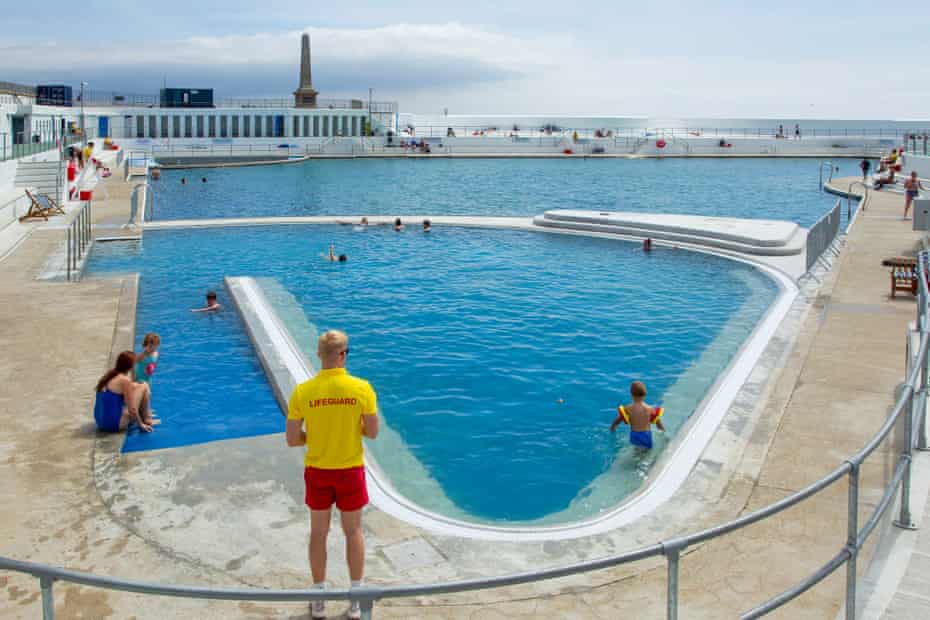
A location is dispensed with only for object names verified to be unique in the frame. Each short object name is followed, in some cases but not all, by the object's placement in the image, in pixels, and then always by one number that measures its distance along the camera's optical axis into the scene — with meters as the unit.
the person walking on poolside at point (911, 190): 24.23
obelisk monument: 83.62
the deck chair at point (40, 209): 24.61
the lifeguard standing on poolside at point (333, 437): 4.84
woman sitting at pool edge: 7.95
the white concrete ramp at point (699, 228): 20.78
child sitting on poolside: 9.89
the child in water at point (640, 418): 8.92
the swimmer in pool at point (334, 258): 20.02
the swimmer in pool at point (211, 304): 15.03
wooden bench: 13.70
